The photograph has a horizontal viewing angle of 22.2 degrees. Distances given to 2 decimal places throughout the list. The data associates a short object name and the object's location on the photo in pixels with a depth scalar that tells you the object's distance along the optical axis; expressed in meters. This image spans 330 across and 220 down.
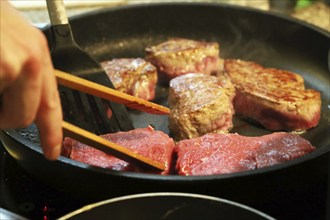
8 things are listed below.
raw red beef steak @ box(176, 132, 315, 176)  0.57
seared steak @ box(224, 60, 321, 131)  0.64
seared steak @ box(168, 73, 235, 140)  0.63
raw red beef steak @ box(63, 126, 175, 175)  0.57
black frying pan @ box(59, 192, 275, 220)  0.48
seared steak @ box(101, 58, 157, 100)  0.68
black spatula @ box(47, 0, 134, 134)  0.63
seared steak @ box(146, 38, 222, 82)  0.70
